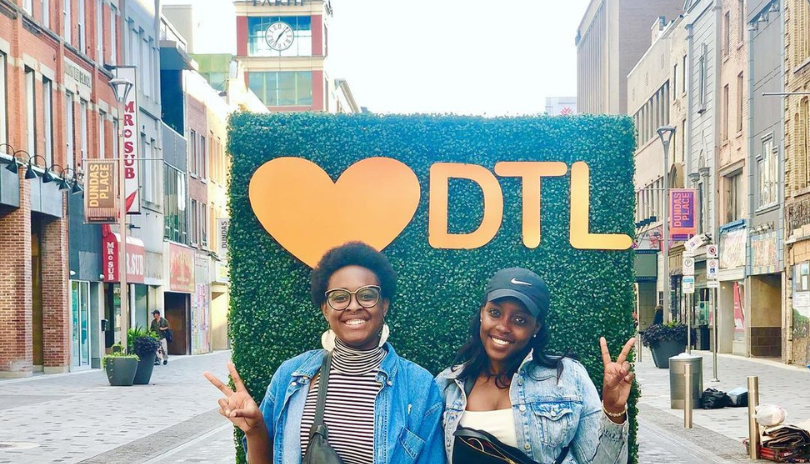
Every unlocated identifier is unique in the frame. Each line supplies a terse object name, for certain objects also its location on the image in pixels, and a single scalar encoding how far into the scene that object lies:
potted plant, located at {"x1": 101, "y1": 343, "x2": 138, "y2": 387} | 25.12
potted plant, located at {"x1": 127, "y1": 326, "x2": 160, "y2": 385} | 25.86
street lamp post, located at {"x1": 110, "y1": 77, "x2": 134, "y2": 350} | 26.12
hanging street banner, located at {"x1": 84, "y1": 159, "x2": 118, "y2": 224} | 31.06
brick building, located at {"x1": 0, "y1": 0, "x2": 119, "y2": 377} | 28.22
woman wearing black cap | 4.98
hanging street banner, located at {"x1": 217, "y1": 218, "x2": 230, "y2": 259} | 54.06
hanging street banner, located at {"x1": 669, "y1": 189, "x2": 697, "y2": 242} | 42.28
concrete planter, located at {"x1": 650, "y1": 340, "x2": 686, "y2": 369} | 31.23
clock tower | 90.50
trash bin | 17.78
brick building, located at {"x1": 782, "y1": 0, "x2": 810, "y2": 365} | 31.59
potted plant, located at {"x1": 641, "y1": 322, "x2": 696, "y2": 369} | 31.17
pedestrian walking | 36.20
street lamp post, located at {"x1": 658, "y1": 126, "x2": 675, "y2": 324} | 37.08
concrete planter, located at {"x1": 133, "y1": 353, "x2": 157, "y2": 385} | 25.94
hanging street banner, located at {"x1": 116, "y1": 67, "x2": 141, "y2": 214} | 35.03
